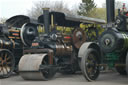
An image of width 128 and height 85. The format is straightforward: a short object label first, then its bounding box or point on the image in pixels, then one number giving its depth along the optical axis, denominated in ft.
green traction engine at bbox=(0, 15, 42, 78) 31.53
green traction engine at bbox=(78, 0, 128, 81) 23.97
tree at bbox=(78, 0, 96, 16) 110.22
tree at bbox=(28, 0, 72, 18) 136.67
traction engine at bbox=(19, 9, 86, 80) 26.76
